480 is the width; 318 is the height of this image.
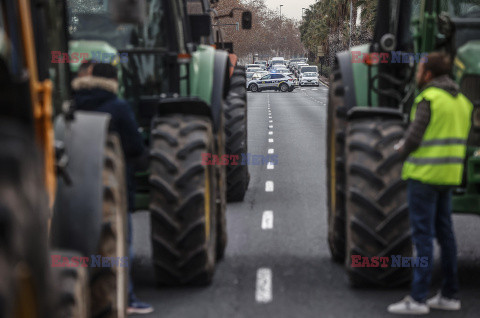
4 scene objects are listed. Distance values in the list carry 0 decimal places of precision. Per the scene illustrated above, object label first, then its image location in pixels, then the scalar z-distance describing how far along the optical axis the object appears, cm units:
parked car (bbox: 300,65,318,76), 14791
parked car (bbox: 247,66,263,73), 15968
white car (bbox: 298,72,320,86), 14497
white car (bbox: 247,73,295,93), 12052
